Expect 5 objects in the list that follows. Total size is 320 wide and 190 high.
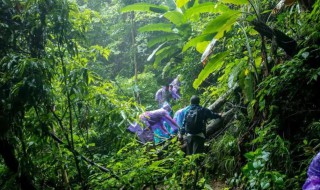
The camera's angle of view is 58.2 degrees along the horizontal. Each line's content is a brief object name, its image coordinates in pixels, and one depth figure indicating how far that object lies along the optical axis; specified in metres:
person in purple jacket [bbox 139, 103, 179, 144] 6.75
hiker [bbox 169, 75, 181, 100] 10.03
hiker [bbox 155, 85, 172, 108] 9.67
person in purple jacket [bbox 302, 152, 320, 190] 2.01
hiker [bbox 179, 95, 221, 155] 5.55
